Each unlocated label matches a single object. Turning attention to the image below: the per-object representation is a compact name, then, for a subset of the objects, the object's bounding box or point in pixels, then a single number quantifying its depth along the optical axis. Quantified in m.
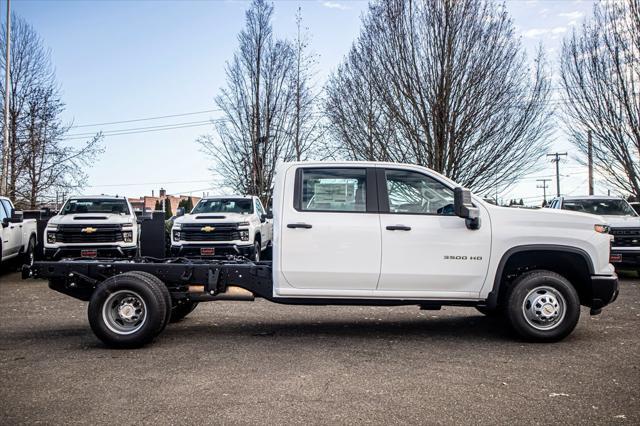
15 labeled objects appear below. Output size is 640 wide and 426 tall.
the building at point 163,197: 78.16
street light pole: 19.11
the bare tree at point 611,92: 15.80
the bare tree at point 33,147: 20.14
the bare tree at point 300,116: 22.00
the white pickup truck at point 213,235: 12.27
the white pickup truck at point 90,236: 11.41
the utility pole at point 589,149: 17.05
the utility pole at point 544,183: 72.46
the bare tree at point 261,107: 21.47
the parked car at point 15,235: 12.20
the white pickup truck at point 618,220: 11.92
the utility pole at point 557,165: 54.00
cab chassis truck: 5.74
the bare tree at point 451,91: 14.74
